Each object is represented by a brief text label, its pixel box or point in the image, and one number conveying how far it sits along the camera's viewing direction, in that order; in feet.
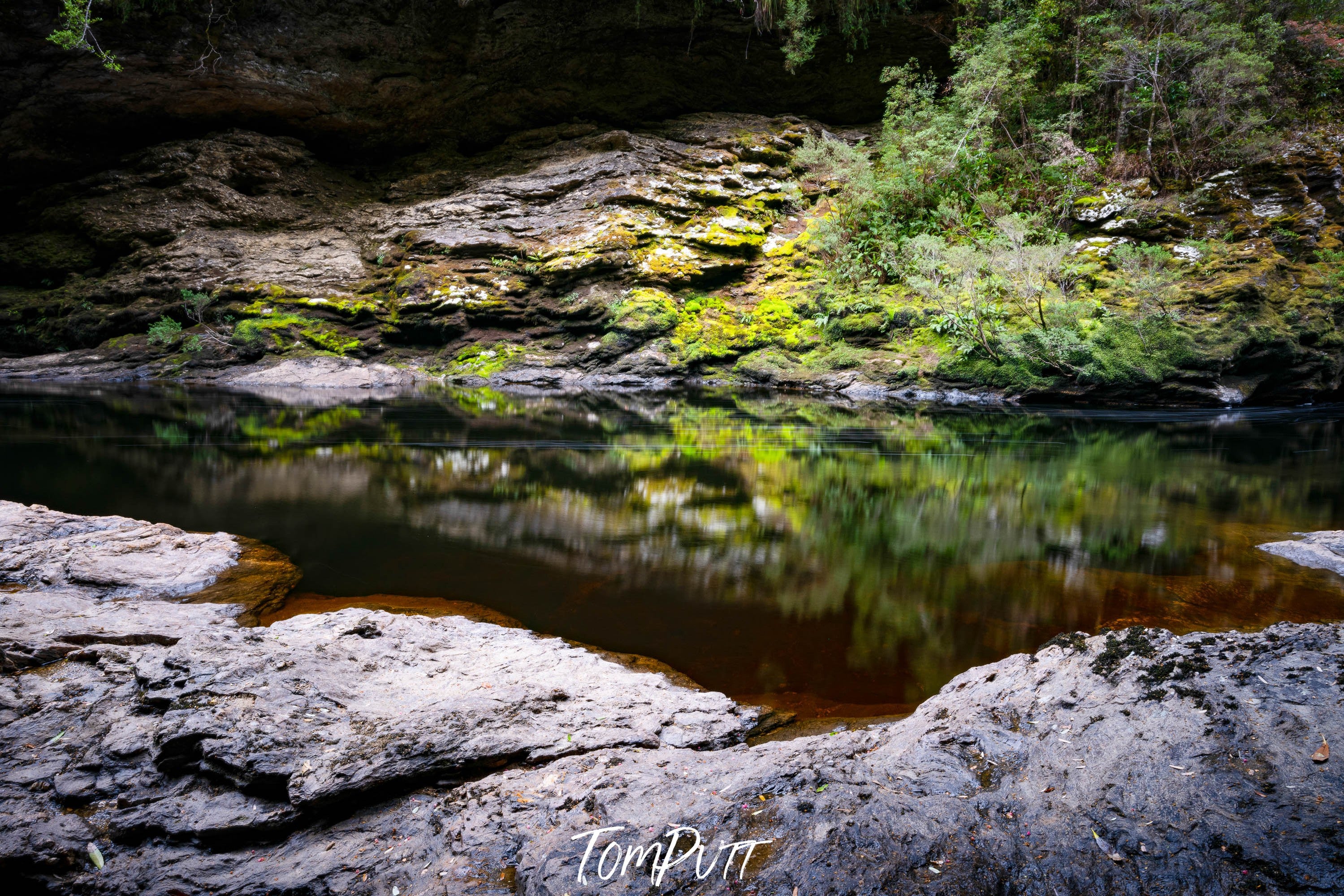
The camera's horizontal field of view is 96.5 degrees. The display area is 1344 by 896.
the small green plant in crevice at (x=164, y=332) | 58.39
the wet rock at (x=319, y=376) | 55.21
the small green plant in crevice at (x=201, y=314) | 58.95
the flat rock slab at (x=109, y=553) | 11.64
